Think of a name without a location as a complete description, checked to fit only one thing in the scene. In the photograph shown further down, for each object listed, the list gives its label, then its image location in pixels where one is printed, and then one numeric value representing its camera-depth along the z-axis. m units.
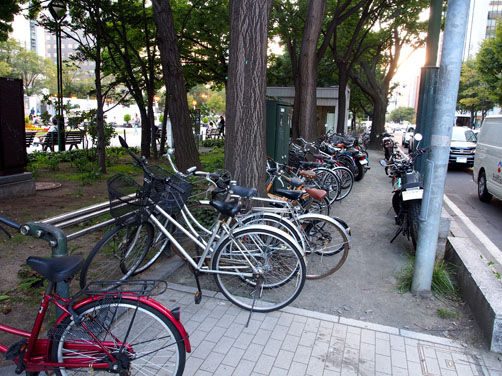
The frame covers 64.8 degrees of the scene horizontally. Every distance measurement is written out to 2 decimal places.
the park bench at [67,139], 14.46
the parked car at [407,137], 29.04
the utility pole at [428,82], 7.61
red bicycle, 2.31
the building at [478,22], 71.19
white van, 8.26
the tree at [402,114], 115.31
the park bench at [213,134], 25.08
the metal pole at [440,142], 3.77
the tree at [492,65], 24.22
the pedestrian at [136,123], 37.05
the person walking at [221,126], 25.13
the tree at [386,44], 17.81
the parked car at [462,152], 14.96
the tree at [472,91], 37.28
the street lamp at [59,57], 9.84
